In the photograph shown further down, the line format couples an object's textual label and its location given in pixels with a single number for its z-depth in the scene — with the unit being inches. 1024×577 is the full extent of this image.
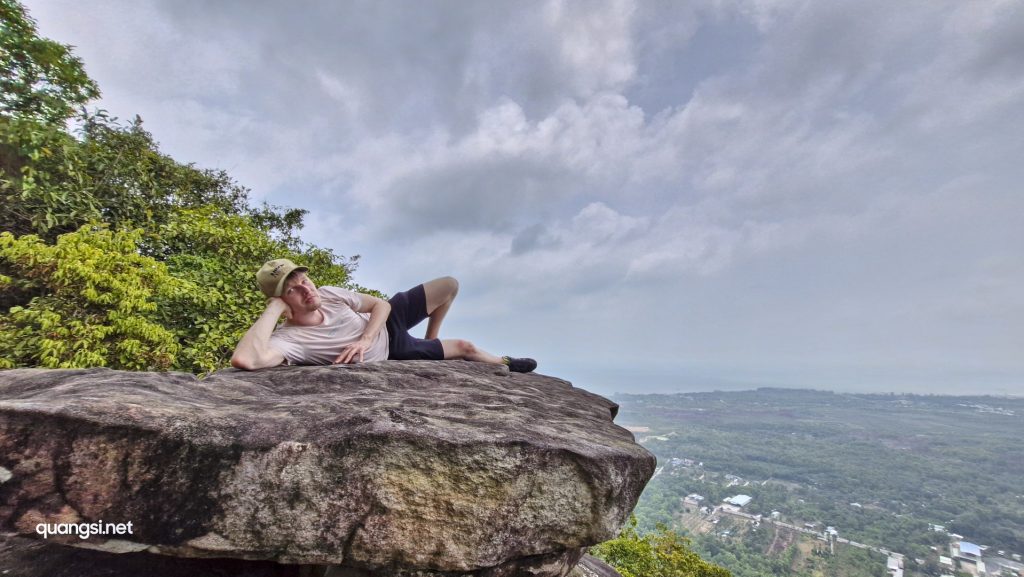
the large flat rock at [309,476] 93.0
